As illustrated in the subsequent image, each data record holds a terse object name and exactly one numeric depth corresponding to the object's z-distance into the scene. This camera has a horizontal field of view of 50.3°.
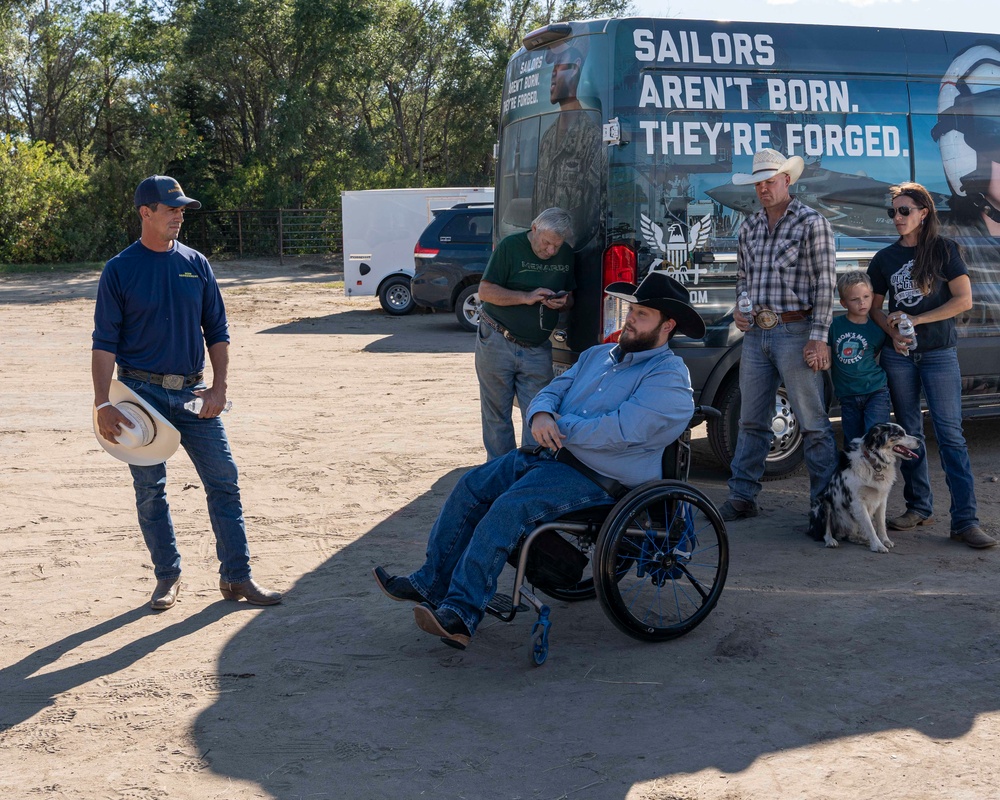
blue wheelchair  4.20
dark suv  15.36
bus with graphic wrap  6.30
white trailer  18.00
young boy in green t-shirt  5.99
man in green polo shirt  5.85
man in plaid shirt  5.78
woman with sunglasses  5.73
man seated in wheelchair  4.18
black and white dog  5.68
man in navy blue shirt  4.63
